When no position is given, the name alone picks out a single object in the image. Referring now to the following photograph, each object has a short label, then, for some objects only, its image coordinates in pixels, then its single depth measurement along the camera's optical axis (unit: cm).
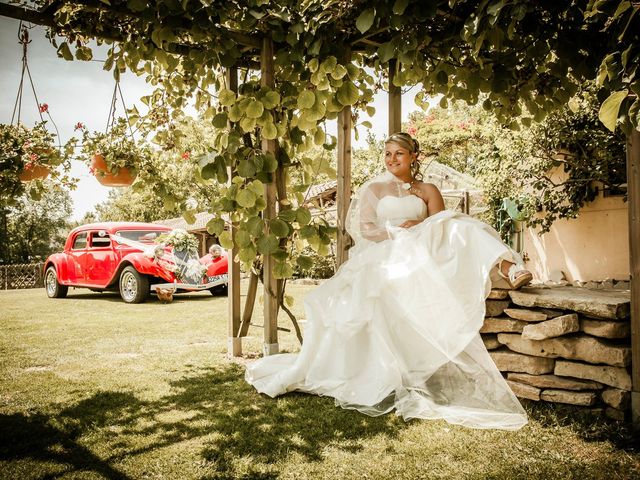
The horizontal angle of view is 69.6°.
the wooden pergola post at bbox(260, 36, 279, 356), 315
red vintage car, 895
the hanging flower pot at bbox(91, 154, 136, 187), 384
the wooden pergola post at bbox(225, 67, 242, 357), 410
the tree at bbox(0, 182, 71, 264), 2715
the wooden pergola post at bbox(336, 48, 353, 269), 352
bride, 256
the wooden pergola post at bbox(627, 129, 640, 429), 241
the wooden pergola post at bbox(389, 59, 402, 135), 350
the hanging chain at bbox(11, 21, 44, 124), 306
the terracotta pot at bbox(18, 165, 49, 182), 316
